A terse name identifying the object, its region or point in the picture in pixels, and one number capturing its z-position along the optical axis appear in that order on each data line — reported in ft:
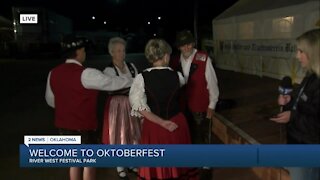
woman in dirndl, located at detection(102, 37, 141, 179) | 8.08
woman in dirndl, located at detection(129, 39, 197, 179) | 6.38
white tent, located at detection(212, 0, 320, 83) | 21.21
